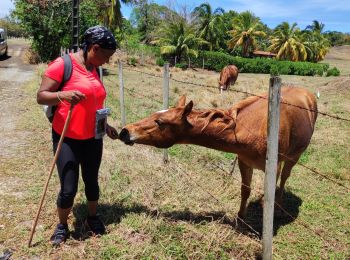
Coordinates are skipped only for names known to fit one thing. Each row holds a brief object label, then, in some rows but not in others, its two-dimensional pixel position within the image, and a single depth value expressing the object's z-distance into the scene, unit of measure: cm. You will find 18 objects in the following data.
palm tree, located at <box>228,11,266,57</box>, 4488
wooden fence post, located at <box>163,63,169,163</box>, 527
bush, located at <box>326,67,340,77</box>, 3616
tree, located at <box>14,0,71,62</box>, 2214
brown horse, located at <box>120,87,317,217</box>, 328
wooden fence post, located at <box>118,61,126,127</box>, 757
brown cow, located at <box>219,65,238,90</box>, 1584
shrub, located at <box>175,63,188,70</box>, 3538
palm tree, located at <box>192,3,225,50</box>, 4262
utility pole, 1452
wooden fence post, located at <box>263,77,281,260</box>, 263
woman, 281
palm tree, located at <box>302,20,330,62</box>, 5128
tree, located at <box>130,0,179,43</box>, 5663
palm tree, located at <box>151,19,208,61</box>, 3603
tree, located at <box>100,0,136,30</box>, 2825
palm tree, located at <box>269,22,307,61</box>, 4872
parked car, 2642
